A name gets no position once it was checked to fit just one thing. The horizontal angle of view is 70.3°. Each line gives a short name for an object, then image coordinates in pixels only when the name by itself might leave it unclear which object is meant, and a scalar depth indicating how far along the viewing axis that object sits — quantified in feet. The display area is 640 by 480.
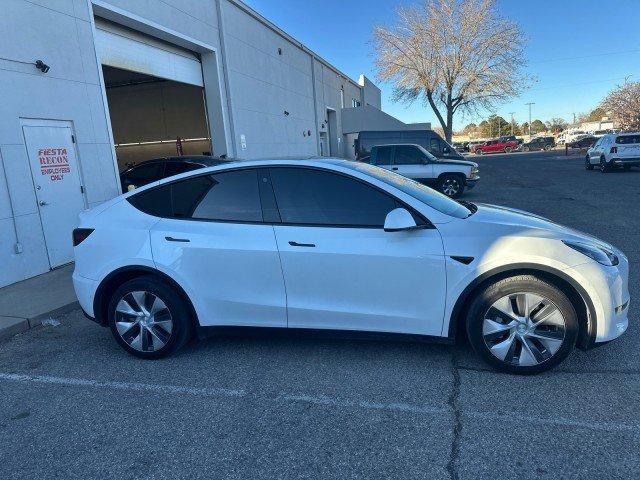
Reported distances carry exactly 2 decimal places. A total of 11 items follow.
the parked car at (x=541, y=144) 179.22
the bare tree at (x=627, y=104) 153.38
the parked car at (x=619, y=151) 60.95
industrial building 22.45
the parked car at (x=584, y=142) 144.46
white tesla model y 10.57
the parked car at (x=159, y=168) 33.71
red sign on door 23.73
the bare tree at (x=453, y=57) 117.60
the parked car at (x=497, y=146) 175.73
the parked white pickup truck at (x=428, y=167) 44.78
